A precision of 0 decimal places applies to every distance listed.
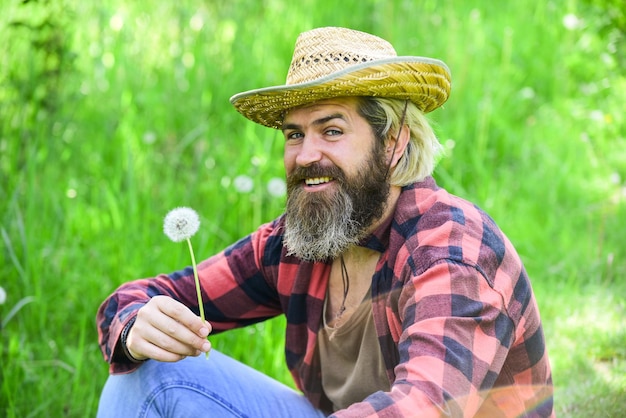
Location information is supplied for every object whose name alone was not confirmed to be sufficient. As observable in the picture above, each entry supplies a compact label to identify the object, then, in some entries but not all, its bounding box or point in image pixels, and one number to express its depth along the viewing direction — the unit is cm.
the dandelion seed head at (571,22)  561
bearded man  189
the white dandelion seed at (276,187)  387
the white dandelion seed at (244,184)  399
